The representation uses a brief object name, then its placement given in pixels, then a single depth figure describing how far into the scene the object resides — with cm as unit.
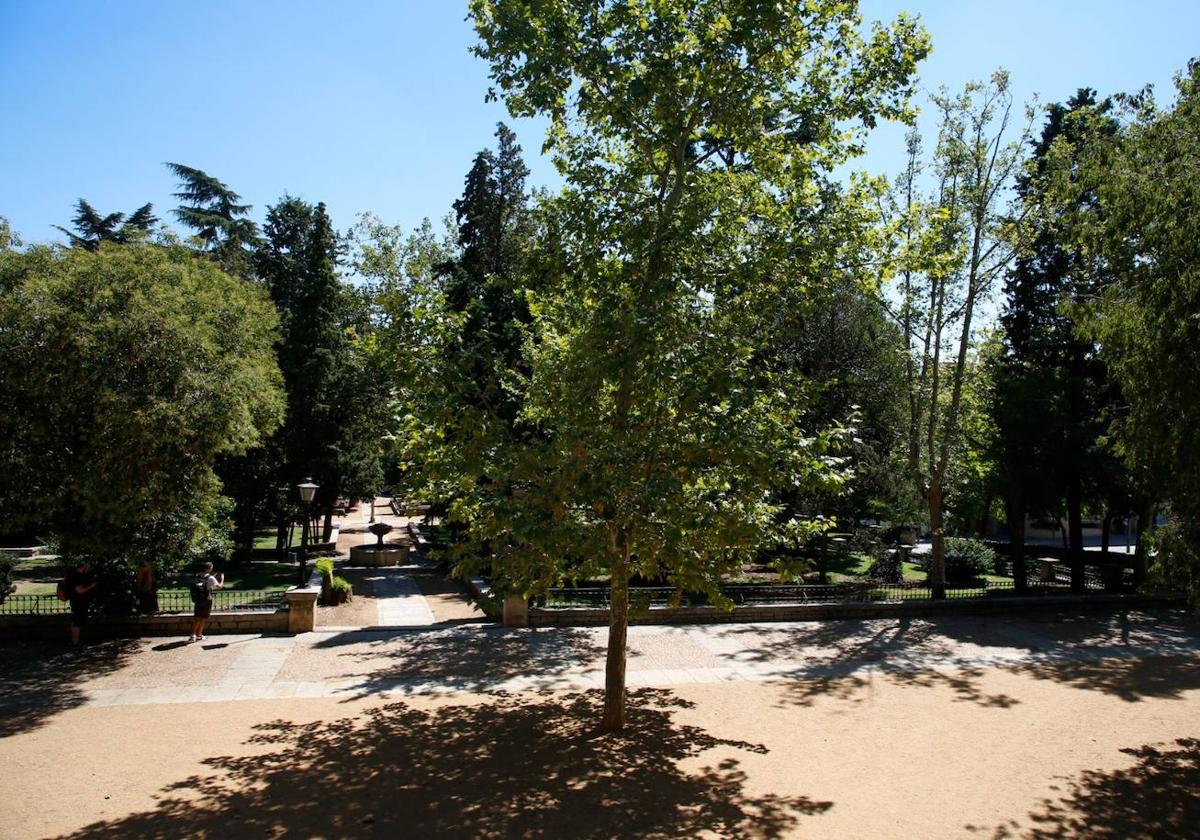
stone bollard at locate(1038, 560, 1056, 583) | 2620
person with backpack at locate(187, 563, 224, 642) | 1440
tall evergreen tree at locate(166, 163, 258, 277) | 4625
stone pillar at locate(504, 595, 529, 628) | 1608
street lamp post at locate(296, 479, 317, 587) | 1949
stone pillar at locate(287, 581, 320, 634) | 1521
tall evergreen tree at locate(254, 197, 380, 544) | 2936
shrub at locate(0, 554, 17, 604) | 1616
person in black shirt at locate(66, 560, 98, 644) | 1395
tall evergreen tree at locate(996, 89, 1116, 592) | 2078
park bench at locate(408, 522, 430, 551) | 3572
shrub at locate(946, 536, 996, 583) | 2791
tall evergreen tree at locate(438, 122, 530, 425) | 2553
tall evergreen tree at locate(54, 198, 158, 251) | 4231
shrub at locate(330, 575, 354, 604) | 2086
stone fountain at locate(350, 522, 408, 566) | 3116
